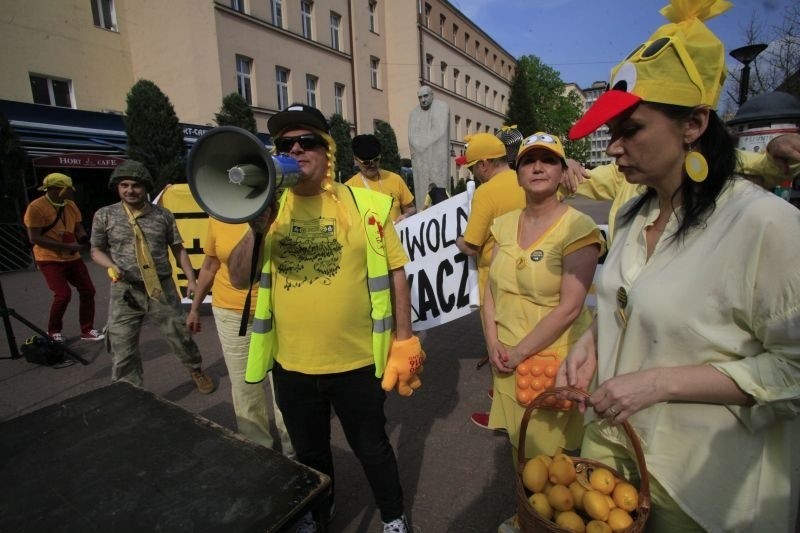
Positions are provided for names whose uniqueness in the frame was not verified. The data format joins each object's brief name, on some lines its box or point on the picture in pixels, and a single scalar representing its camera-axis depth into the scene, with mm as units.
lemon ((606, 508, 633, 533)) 1229
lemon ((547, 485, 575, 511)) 1343
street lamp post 7266
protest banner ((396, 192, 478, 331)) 3990
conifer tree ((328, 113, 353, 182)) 18625
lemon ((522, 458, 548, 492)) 1438
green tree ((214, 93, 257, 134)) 15125
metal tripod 4934
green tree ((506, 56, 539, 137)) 43469
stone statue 5527
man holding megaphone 2014
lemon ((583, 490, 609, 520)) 1272
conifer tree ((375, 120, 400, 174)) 21391
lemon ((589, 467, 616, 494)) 1328
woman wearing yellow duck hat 1078
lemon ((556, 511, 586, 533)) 1280
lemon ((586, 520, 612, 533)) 1235
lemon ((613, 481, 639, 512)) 1271
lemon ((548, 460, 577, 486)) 1411
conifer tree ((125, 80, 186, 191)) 12484
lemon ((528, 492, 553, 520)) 1350
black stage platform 1259
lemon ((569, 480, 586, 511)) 1349
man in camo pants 3605
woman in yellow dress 2150
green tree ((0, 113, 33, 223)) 10359
